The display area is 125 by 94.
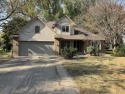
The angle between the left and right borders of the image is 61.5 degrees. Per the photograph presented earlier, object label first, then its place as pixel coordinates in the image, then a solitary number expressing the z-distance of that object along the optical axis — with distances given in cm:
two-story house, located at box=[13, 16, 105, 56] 1642
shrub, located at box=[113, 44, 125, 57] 1574
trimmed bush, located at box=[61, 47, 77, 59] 1382
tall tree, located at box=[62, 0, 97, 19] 2430
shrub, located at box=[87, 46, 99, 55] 1615
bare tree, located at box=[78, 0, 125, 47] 1708
